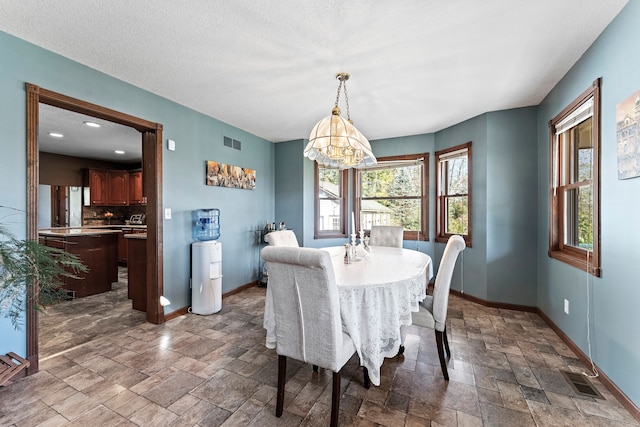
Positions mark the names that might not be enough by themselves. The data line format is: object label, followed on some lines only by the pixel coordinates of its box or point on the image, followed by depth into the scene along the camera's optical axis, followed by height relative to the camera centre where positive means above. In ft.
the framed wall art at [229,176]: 12.00 +1.75
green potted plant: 5.87 -1.34
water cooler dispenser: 10.71 -2.49
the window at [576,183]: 6.93 +0.86
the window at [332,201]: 16.22 +0.67
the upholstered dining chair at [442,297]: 6.57 -2.04
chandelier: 7.65 +2.00
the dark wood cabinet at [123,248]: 19.33 -2.47
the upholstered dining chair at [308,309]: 4.74 -1.74
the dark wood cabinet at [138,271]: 10.67 -2.29
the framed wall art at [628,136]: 5.39 +1.54
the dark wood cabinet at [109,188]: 19.92 +1.84
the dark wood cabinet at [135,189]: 20.38 +1.80
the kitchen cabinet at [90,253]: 12.68 -1.93
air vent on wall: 12.94 +3.35
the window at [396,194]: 14.82 +1.02
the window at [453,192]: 12.75 +0.96
